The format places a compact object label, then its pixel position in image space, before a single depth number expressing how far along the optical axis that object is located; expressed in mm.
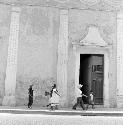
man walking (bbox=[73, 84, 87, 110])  13159
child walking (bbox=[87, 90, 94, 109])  14129
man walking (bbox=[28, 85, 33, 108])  13472
